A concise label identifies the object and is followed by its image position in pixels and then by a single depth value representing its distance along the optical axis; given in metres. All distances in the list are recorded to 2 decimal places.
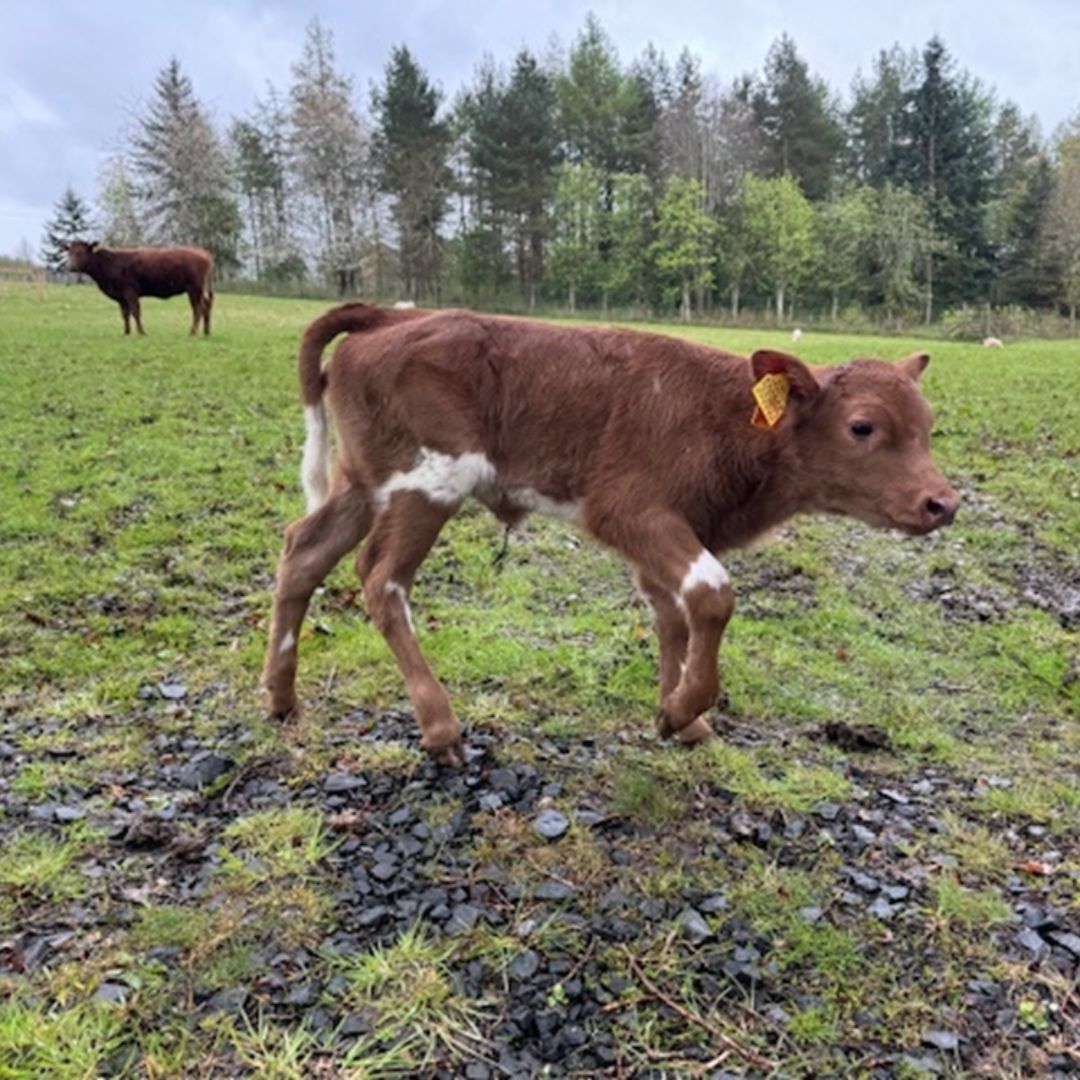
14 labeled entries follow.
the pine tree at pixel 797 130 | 64.38
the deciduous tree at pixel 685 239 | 54.38
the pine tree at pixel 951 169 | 57.16
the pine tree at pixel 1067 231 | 50.47
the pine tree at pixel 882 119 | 63.19
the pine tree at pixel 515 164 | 55.03
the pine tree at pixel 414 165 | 53.97
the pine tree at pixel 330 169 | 52.38
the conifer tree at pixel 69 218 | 75.69
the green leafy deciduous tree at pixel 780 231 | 55.69
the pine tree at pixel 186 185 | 51.06
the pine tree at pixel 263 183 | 56.06
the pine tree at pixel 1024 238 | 52.97
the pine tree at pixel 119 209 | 53.31
